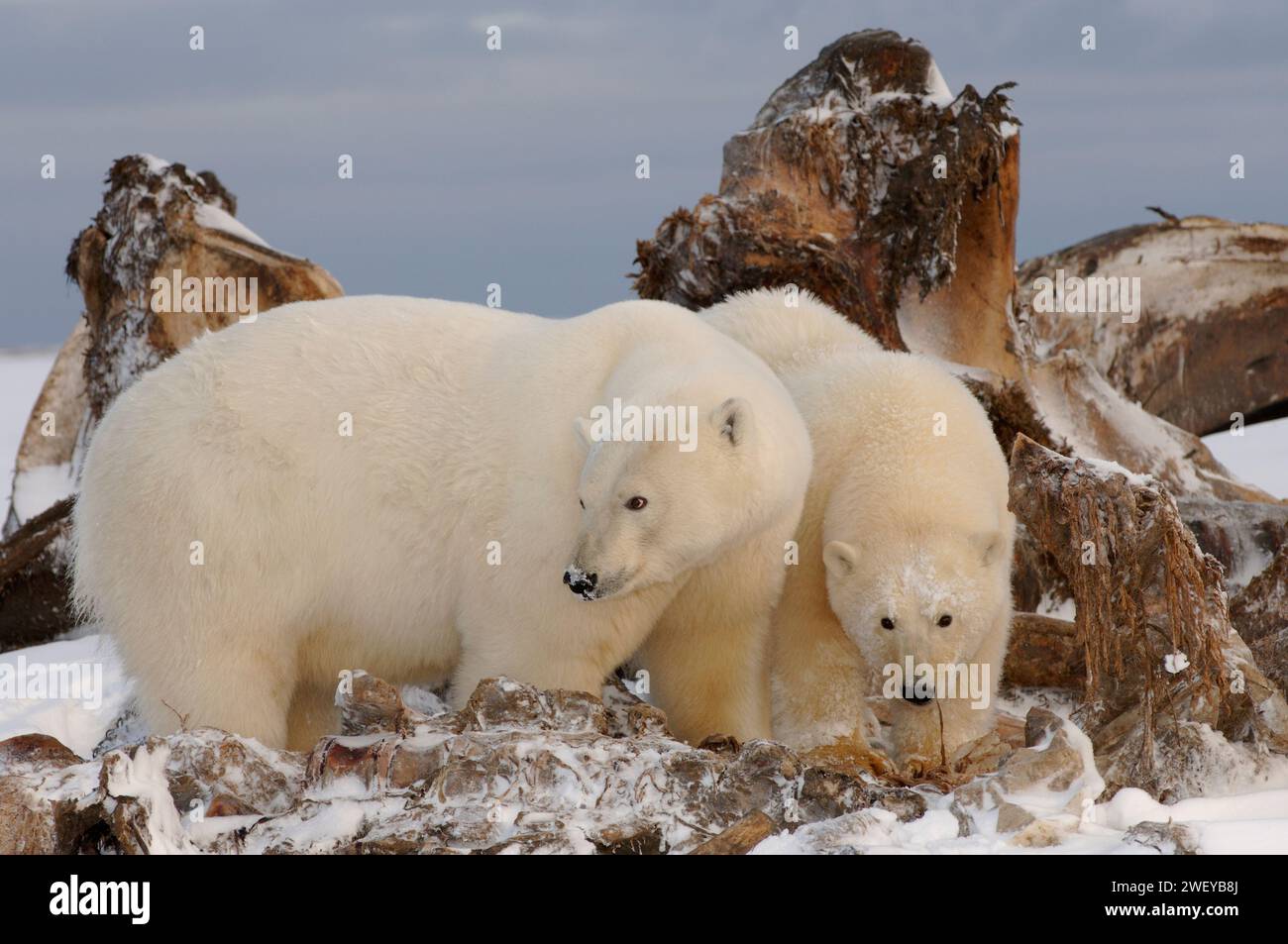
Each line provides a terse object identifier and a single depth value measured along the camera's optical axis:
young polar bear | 6.92
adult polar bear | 6.37
